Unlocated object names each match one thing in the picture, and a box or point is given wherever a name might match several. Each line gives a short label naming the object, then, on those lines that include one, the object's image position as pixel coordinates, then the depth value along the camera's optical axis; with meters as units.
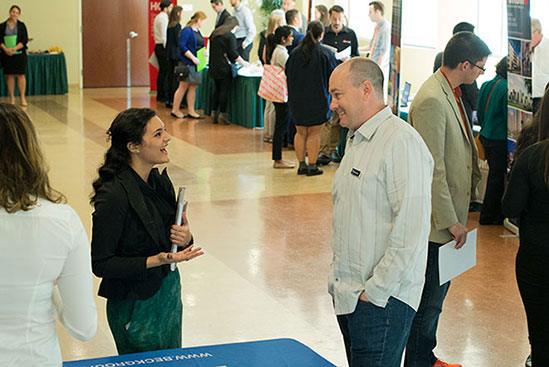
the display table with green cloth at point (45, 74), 14.30
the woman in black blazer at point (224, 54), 11.12
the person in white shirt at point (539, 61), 5.57
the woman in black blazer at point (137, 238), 2.54
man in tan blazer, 3.04
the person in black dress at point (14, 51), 12.52
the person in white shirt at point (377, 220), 2.31
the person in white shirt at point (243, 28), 11.93
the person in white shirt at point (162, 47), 13.37
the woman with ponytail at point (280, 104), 8.40
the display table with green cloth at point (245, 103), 10.92
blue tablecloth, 2.63
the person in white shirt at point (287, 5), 10.75
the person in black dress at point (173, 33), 12.27
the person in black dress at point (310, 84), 7.74
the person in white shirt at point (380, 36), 9.34
